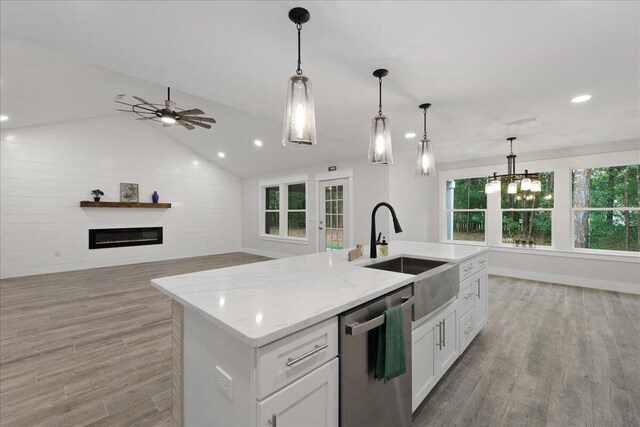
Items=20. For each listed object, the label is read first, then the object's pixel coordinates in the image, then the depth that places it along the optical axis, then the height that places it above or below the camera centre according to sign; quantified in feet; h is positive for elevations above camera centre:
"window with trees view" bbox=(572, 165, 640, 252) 14.39 +0.27
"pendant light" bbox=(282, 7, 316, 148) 4.73 +1.72
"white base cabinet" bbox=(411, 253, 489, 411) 5.59 -2.87
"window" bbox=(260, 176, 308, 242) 23.27 +0.37
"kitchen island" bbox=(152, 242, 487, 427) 2.98 -1.56
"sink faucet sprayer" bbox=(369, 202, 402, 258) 7.25 -0.82
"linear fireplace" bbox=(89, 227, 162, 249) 20.74 -1.87
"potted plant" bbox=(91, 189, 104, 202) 20.51 +1.43
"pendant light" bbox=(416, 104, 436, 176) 8.13 +1.59
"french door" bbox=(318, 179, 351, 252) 19.66 -0.13
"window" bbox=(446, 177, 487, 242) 19.05 +0.29
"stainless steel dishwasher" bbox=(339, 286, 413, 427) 3.81 -2.36
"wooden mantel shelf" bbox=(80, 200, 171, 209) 20.11 +0.68
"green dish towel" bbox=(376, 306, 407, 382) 4.19 -2.08
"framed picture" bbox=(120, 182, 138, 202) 21.90 +1.70
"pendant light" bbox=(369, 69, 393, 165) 6.55 +1.72
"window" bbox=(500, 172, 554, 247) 16.66 -0.13
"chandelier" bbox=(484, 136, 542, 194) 12.99 +1.55
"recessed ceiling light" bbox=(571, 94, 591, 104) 8.79 +3.70
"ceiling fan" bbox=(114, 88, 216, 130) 12.59 +4.66
